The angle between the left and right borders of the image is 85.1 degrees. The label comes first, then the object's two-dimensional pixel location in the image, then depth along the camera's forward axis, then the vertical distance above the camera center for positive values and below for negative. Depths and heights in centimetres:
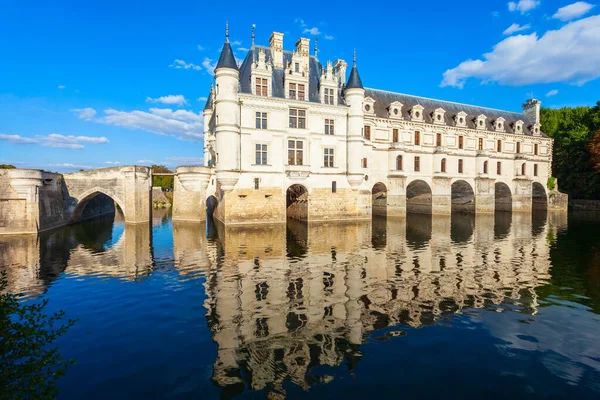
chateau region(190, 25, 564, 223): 3147 +557
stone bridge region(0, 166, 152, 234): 2719 -5
